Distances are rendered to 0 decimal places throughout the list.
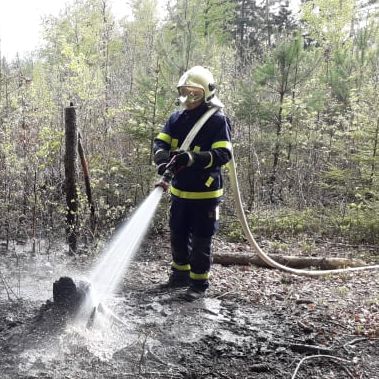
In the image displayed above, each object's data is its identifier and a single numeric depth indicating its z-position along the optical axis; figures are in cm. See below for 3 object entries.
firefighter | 417
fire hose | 404
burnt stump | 368
